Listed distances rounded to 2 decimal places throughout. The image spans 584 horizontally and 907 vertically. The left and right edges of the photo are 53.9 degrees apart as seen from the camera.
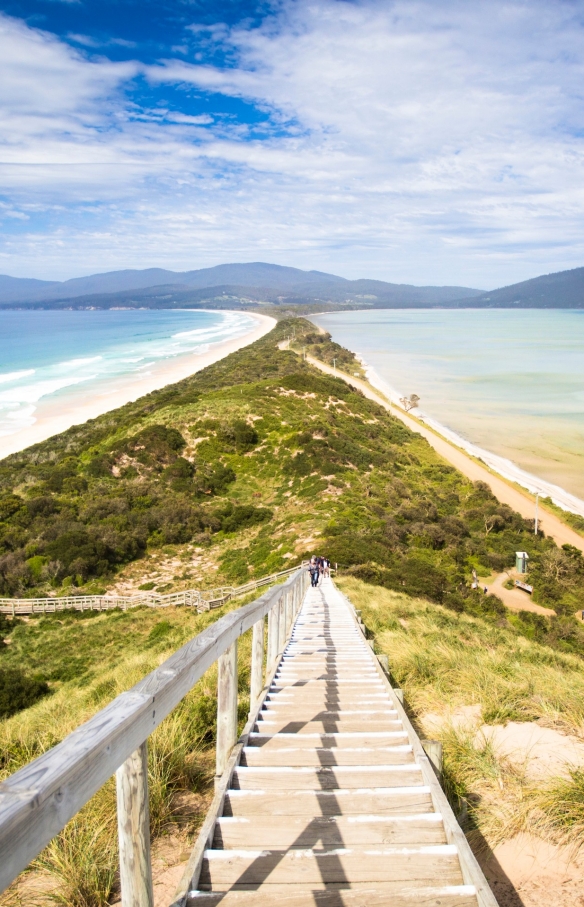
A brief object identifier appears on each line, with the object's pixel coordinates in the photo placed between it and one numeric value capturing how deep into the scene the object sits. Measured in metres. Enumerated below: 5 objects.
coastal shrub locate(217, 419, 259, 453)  37.72
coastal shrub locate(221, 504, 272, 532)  28.35
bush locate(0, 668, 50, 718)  12.09
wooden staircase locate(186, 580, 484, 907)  2.38
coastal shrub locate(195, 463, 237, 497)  32.56
